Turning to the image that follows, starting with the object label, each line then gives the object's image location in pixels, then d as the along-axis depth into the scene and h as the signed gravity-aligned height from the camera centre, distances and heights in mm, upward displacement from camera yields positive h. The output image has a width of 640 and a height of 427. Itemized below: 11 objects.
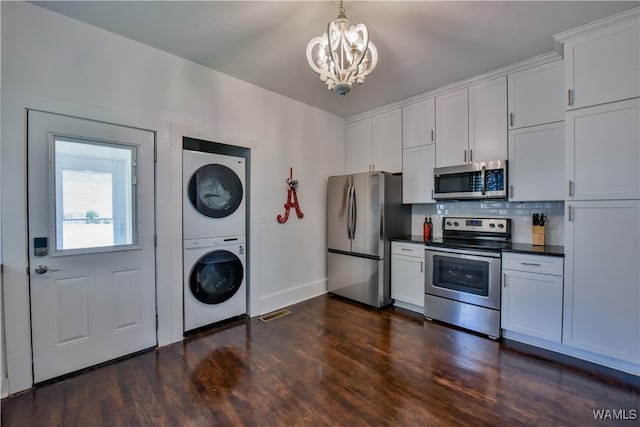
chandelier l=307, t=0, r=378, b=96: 1780 +1039
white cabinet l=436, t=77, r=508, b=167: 3043 +1017
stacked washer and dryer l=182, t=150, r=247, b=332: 2891 -302
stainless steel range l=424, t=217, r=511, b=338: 2832 -709
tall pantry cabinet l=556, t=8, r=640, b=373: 2156 +168
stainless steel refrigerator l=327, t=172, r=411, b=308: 3605 -274
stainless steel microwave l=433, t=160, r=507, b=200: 3020 +346
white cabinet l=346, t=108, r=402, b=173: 3965 +1026
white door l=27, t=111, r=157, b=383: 2080 -258
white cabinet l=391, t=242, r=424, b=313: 3418 -823
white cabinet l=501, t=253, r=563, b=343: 2498 -799
